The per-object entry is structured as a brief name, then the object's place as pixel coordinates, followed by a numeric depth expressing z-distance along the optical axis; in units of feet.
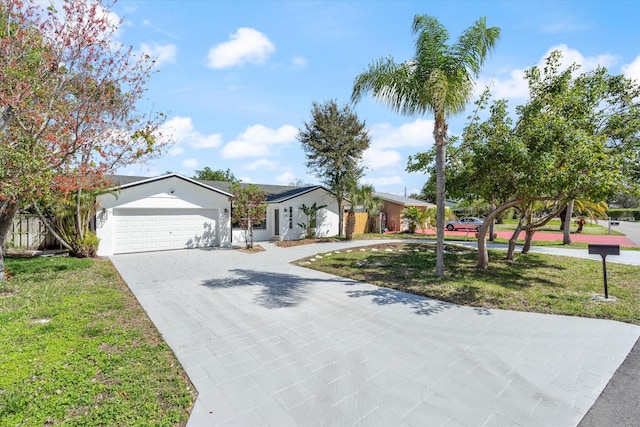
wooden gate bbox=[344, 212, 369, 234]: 73.72
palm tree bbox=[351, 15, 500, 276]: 24.25
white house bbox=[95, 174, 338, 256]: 41.52
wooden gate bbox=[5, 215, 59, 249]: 39.63
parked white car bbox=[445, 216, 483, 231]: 85.40
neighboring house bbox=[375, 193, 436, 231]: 79.41
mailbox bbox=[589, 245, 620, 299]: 20.20
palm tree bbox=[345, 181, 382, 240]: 58.18
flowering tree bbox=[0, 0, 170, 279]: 21.15
